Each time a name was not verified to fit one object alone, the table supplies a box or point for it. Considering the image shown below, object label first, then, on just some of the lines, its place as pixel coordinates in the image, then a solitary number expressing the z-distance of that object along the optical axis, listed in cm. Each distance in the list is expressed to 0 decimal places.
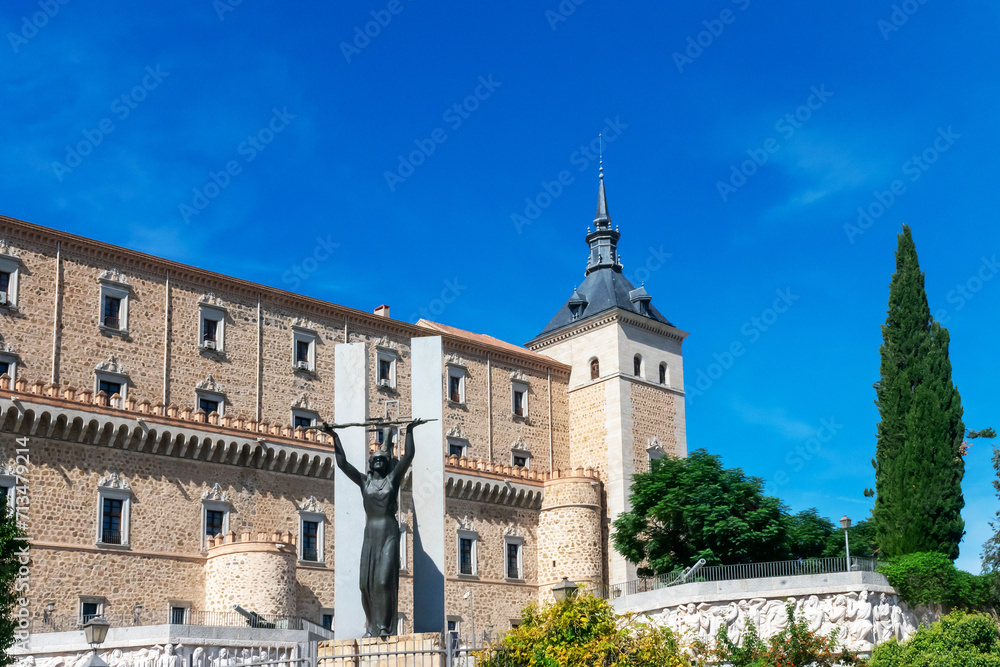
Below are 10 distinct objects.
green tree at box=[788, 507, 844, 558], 4303
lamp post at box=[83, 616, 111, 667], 1953
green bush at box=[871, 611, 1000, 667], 2914
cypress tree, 3434
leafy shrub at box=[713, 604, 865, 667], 2795
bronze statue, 1523
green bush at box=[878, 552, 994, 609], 3316
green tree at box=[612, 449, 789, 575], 4112
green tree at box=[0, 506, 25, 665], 2342
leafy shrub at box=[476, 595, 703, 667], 1670
